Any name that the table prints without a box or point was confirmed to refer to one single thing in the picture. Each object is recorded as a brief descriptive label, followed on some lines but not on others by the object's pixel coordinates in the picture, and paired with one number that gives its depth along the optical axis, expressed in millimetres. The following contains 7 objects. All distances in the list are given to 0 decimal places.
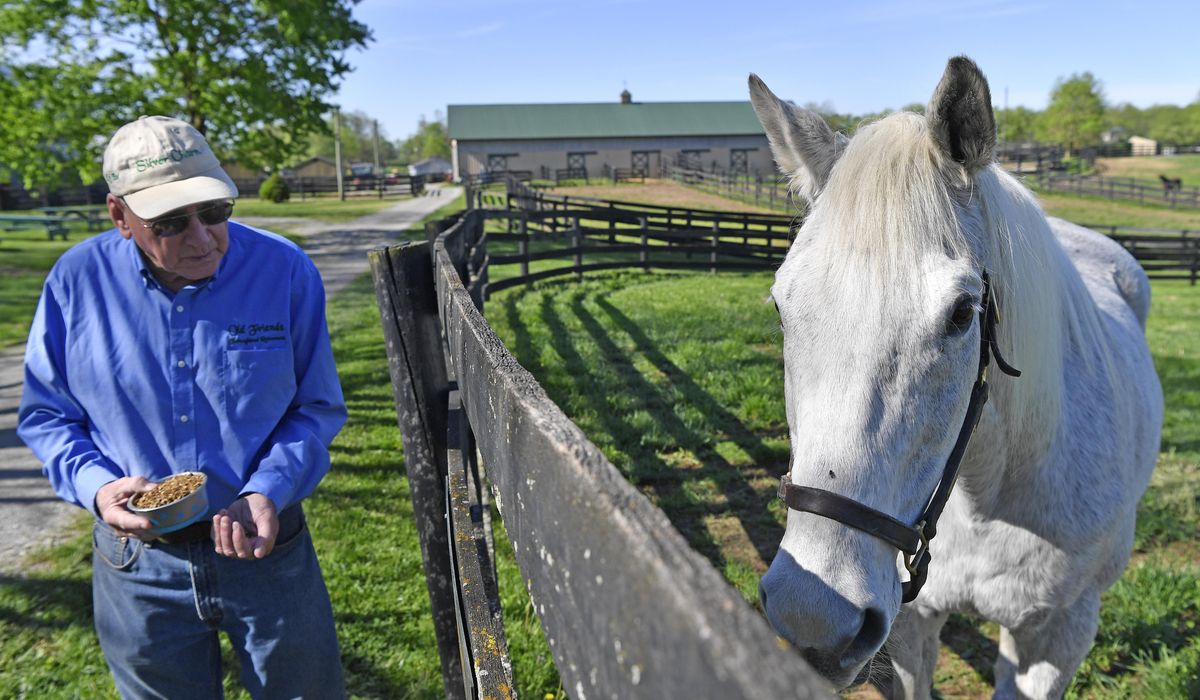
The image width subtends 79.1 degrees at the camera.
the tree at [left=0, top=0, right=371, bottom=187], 15000
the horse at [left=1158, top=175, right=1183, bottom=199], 36656
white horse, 1416
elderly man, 1795
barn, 57062
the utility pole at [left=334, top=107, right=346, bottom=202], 40188
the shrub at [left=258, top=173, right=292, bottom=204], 40688
